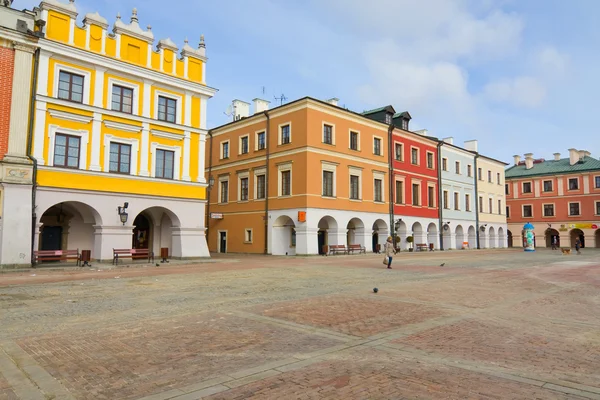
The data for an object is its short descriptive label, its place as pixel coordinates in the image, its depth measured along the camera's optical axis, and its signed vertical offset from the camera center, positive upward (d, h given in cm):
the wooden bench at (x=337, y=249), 3178 -86
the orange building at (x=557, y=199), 5831 +595
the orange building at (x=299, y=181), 3177 +479
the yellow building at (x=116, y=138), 2136 +562
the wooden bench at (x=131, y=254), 2177 -95
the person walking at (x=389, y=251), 1922 -61
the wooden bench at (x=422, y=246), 4162 -79
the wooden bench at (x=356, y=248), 3341 -84
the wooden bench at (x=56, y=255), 1975 -93
